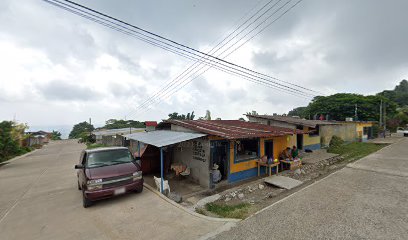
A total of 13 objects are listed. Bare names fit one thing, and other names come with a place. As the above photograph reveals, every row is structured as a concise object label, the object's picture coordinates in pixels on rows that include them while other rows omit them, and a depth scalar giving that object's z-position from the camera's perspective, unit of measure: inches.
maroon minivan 230.2
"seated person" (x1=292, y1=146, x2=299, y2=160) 470.9
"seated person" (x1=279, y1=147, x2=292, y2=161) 452.2
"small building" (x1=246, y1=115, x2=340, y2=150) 659.4
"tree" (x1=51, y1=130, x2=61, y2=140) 2517.0
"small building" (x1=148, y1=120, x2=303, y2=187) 333.1
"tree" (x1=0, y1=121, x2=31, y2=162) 619.1
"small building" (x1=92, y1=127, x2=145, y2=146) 819.8
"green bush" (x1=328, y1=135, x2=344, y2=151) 764.3
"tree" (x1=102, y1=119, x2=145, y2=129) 2388.3
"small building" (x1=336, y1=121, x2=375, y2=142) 984.4
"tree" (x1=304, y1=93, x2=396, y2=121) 1541.6
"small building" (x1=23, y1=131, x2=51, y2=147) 1163.5
